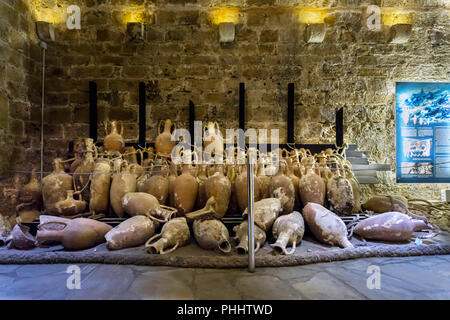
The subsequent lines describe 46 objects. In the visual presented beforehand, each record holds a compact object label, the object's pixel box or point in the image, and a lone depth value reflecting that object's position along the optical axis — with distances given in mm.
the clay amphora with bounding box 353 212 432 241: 2244
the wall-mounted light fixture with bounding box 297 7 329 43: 4025
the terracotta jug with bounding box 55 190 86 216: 2439
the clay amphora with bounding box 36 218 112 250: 2027
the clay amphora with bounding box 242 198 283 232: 2189
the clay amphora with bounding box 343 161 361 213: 2914
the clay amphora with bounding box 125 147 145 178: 2781
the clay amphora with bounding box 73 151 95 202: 2656
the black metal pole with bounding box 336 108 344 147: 3960
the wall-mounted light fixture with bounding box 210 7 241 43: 4020
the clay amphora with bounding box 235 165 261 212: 2520
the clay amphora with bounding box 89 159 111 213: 2564
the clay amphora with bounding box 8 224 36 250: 2070
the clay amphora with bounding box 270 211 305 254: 1997
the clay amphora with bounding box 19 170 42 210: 2736
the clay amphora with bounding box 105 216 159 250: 2035
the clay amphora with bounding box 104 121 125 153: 3250
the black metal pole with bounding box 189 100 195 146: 3905
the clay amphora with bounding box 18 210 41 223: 2639
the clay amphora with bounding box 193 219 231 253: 1993
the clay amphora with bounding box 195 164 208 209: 2561
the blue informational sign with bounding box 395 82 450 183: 3984
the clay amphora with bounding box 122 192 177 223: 2299
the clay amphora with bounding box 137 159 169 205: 2535
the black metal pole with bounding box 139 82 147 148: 3865
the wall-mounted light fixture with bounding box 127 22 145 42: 3787
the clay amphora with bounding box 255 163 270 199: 2633
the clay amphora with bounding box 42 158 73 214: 2525
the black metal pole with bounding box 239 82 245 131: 3923
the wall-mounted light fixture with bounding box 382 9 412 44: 3938
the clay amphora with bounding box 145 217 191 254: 1973
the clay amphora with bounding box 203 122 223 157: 3260
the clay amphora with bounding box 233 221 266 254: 1971
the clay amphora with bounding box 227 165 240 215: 2611
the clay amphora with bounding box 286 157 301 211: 2670
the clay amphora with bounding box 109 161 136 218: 2525
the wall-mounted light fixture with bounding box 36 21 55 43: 3643
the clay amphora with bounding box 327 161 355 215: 2613
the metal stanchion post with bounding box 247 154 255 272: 1658
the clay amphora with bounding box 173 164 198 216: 2457
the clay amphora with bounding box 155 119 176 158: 3359
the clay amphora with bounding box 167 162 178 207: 2557
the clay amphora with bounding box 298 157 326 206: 2566
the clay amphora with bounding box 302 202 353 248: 2127
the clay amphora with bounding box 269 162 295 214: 2482
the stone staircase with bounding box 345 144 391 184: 3680
